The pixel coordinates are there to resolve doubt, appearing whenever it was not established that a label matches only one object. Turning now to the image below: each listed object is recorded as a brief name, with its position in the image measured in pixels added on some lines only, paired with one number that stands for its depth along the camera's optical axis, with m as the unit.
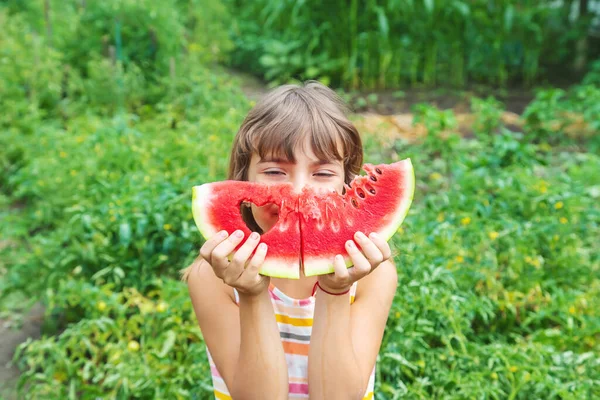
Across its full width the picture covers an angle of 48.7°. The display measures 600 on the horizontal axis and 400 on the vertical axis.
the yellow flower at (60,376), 3.11
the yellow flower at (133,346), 3.12
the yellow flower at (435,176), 4.95
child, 1.75
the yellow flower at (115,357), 3.05
